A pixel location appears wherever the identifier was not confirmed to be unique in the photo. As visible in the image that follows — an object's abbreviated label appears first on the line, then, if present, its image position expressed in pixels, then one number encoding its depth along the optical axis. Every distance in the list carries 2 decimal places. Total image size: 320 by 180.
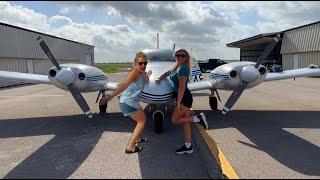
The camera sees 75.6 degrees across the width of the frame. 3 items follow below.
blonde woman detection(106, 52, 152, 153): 3.88
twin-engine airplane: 5.11
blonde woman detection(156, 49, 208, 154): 3.96
